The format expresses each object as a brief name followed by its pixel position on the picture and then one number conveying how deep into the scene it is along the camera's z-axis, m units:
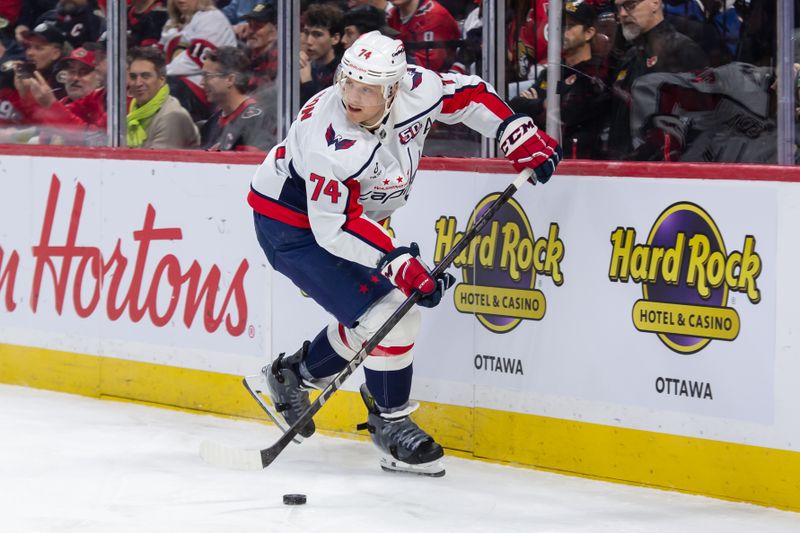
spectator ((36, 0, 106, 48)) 10.76
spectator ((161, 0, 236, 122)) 10.25
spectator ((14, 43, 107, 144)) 10.73
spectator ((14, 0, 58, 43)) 11.26
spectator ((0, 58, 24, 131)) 11.40
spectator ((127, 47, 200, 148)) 10.36
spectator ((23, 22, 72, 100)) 11.15
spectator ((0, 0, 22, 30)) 11.43
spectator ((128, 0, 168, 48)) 10.48
